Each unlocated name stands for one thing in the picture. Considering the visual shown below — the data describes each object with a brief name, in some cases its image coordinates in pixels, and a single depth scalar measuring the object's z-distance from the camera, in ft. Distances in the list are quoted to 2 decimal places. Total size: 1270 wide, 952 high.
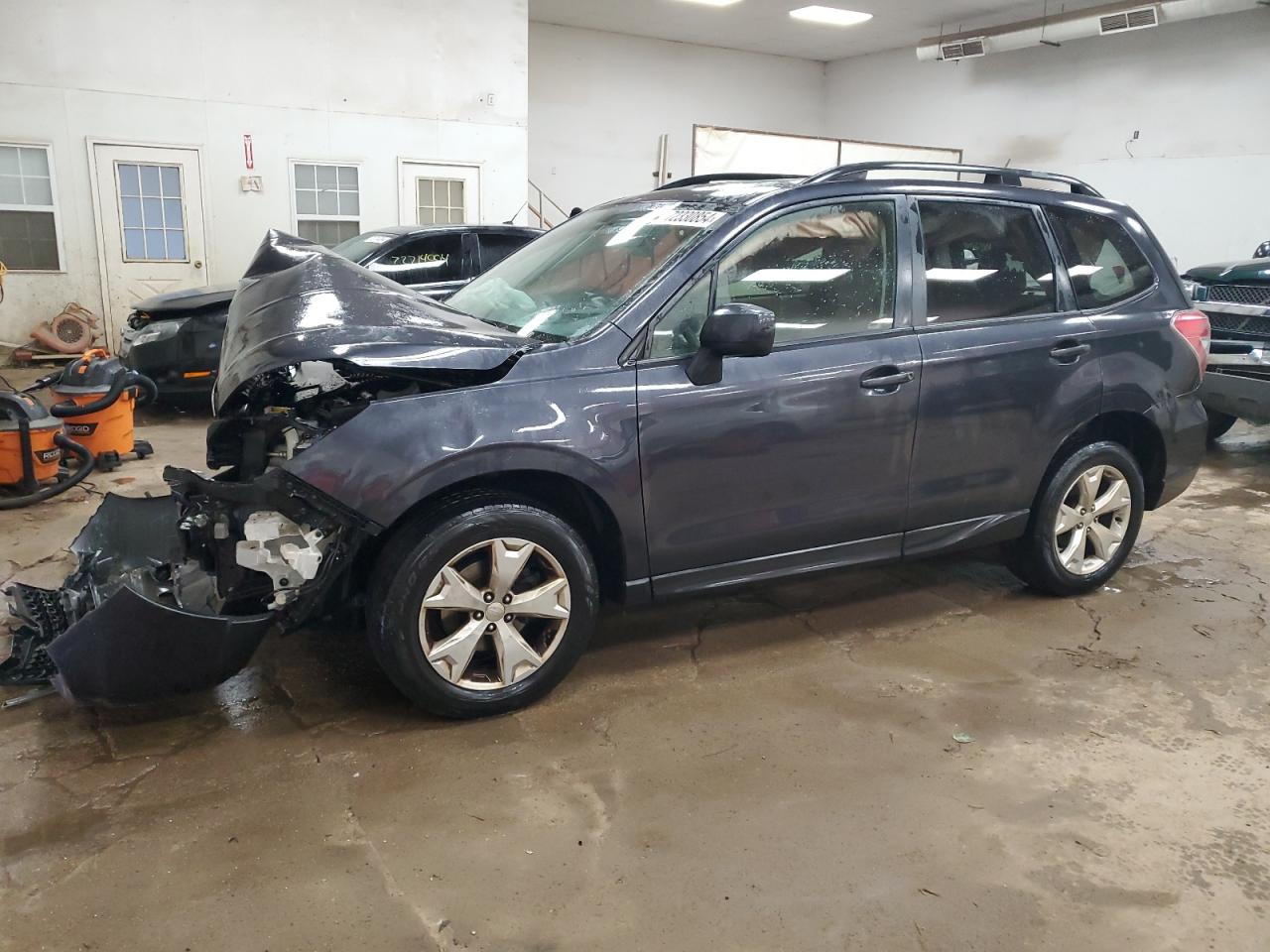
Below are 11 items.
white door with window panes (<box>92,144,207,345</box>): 33.65
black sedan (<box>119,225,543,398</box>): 23.45
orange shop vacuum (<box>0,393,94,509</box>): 16.53
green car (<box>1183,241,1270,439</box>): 21.25
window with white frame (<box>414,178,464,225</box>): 38.32
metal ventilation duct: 37.96
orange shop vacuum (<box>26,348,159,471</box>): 18.63
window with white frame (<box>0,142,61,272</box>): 32.22
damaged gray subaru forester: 9.10
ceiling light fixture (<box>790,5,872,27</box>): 46.14
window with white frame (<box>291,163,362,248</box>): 36.17
